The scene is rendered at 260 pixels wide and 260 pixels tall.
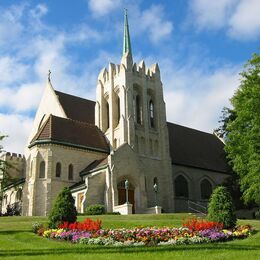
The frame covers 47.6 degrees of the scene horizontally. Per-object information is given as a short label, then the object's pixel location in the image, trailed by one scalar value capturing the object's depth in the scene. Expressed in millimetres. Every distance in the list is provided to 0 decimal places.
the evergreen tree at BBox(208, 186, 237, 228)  15101
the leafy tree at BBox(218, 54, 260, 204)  20448
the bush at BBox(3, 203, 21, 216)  28809
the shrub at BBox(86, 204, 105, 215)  23543
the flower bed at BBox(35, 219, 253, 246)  11503
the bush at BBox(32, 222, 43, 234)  15065
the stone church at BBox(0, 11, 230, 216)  25884
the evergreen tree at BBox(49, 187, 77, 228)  15156
